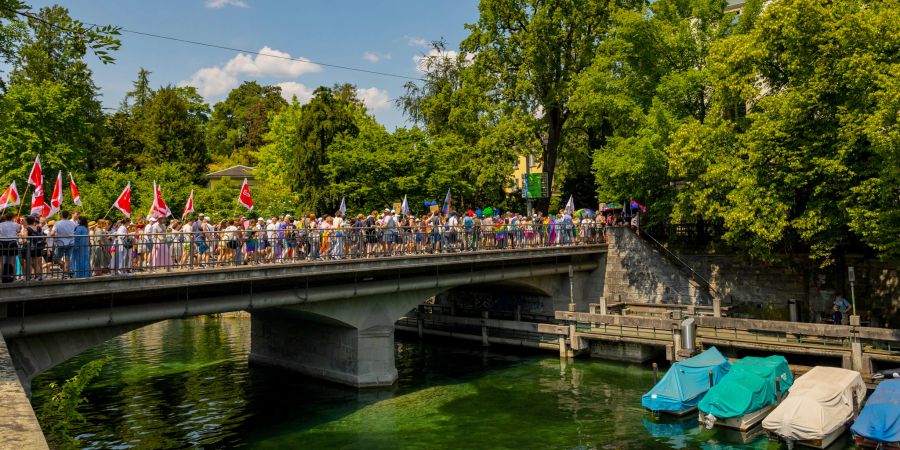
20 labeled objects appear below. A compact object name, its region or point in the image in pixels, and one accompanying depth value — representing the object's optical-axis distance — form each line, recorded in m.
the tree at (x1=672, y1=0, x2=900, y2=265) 23.83
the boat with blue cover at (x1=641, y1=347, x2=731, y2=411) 20.25
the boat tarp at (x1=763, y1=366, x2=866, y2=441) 17.17
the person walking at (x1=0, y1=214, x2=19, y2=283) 14.62
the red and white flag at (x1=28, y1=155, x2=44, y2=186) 19.02
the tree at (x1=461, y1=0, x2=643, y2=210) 39.91
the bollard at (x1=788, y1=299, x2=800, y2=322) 29.84
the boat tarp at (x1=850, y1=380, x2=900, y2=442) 16.36
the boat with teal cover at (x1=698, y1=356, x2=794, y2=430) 18.67
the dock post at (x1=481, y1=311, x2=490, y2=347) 31.99
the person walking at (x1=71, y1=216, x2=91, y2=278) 15.97
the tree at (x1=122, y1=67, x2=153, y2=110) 87.06
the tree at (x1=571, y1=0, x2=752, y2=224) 32.34
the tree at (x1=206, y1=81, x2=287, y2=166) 86.25
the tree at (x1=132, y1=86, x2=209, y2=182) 65.38
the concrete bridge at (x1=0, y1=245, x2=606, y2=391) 16.20
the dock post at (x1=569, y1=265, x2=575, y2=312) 33.06
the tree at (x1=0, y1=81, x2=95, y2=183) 44.97
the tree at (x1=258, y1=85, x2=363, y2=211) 48.59
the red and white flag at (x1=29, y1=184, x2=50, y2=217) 17.90
